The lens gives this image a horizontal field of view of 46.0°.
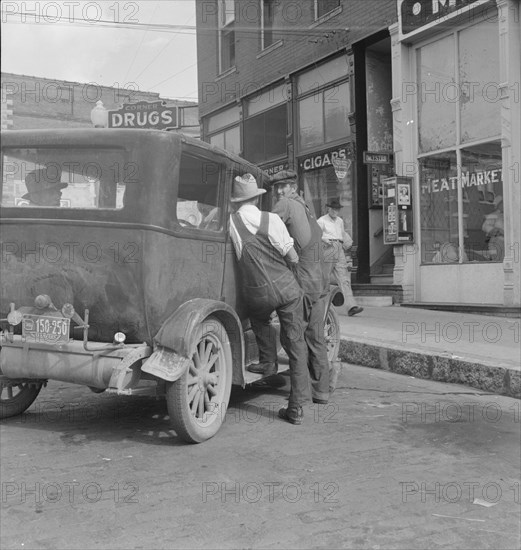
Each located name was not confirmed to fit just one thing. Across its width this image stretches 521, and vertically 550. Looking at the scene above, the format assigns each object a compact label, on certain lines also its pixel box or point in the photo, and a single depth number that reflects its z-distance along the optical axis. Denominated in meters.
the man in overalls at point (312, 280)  5.05
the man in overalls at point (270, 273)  4.70
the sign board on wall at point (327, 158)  13.00
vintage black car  3.91
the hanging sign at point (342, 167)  12.96
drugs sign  19.38
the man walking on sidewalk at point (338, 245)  9.85
